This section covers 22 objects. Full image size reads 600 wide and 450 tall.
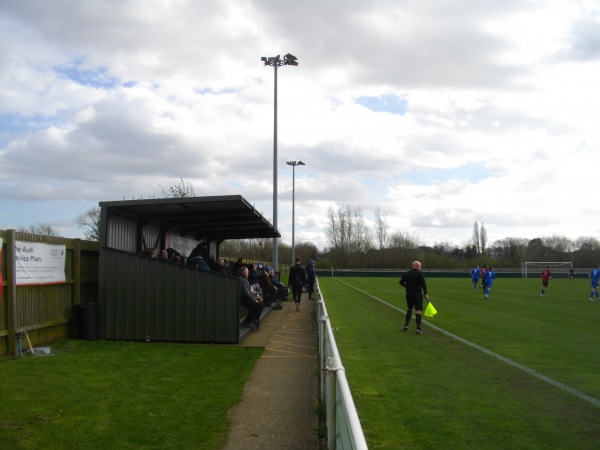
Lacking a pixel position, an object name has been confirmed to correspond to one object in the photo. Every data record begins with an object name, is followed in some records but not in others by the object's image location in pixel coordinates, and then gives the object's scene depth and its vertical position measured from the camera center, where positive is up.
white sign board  9.90 -0.01
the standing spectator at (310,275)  24.88 -0.58
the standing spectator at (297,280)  20.17 -0.64
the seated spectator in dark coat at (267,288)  19.09 -0.86
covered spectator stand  11.65 -0.72
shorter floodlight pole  43.25 +5.91
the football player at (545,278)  30.13 -0.88
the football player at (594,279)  27.34 -0.84
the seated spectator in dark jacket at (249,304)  12.70 -0.93
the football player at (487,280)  27.23 -0.87
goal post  69.81 -0.80
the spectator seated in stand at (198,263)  12.73 -0.02
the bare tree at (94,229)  40.35 +2.37
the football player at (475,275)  34.88 -0.85
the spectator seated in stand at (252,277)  16.46 -0.43
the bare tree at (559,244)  110.44 +3.34
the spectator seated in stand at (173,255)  14.62 +0.18
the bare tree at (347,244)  98.25 +3.09
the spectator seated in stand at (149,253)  12.54 +0.20
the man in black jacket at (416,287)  13.45 -0.59
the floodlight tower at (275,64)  26.02 +8.94
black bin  11.38 -1.15
